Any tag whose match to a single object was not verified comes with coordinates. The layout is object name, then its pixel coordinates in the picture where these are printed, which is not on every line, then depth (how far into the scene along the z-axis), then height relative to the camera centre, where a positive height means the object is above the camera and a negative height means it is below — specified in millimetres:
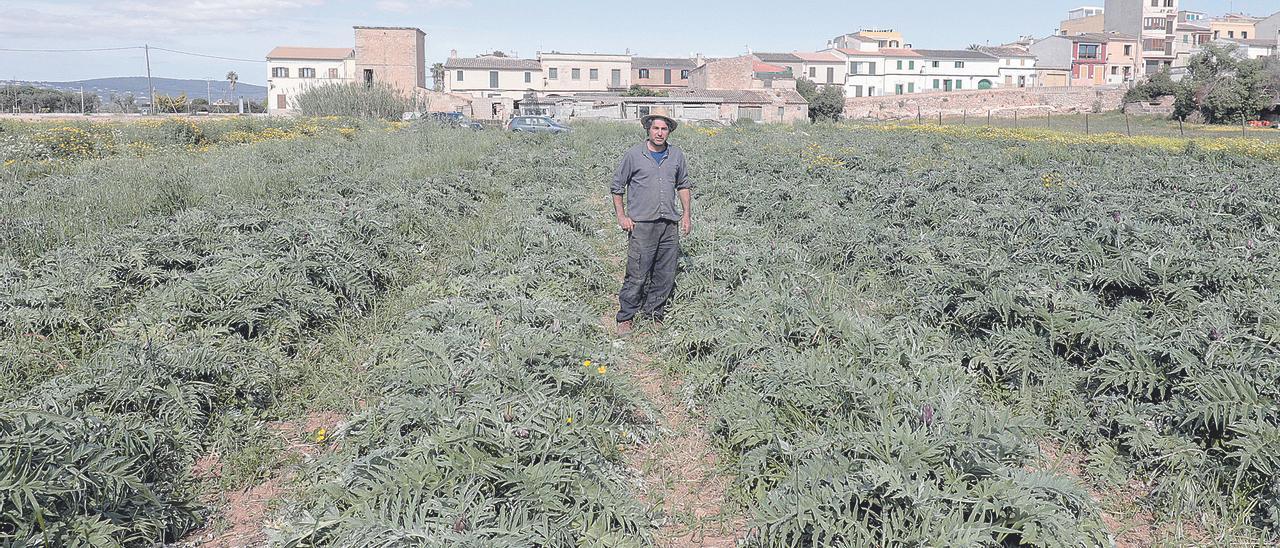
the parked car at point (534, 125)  34969 +888
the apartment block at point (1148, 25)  86812 +12610
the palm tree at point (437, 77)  87650 +7620
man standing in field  6480 -510
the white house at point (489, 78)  74812 +6017
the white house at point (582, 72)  77688 +6754
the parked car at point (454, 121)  35088 +1155
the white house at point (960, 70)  84500 +7408
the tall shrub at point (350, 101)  46281 +2465
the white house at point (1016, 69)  85125 +7621
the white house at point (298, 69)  80250 +7354
